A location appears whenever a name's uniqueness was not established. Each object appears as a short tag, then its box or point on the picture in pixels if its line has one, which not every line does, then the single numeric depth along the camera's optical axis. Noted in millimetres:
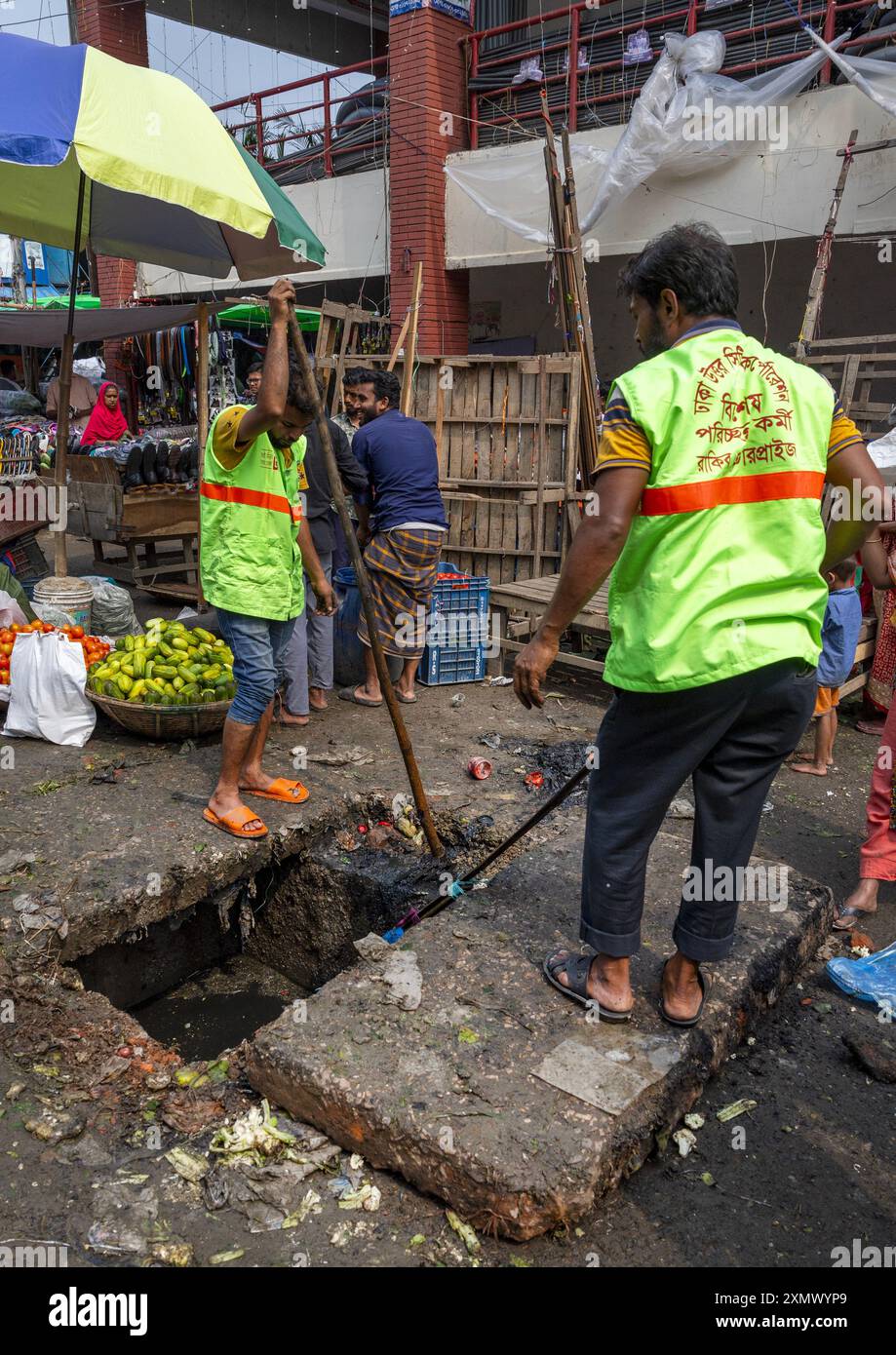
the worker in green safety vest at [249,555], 4027
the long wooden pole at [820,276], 8133
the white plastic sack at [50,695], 5277
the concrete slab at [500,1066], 2426
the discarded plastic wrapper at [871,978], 3464
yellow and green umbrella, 4336
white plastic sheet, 8289
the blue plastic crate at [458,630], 6906
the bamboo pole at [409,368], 8375
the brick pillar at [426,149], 11258
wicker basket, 5035
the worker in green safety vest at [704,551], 2402
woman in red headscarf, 13391
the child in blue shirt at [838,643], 5500
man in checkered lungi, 6188
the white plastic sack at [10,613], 6145
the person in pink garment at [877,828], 3984
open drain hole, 4215
